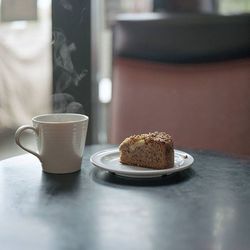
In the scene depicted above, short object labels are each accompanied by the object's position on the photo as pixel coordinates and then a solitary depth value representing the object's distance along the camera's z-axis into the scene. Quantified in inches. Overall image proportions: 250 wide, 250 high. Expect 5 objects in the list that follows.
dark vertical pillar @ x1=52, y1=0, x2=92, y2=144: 62.2
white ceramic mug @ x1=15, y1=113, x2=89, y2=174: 35.2
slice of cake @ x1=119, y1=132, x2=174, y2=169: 34.2
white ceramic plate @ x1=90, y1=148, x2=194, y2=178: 33.1
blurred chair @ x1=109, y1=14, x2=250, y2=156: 65.5
